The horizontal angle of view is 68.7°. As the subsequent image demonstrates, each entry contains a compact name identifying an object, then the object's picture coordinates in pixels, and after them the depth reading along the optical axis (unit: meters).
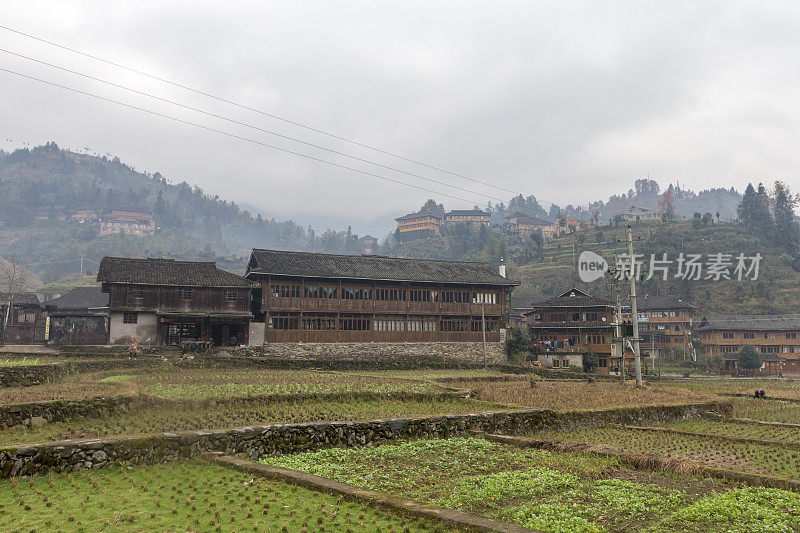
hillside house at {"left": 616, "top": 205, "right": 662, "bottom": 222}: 180.62
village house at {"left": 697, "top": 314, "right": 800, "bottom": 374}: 66.62
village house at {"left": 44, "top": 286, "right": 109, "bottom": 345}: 47.62
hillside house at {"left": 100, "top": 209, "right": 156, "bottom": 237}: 184.38
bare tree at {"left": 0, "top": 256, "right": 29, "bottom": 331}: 55.67
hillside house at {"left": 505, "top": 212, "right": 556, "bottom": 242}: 159.12
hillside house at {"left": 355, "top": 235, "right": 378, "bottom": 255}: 194.32
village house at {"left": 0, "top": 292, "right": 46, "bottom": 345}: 56.76
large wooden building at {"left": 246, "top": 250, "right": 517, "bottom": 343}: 47.00
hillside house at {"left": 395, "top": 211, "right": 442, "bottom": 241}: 154.88
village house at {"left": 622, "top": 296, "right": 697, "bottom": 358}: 74.38
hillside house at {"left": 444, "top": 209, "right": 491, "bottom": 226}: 160.75
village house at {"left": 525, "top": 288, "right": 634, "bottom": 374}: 56.25
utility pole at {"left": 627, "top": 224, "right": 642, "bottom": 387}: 29.62
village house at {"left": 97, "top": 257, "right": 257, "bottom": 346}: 42.78
